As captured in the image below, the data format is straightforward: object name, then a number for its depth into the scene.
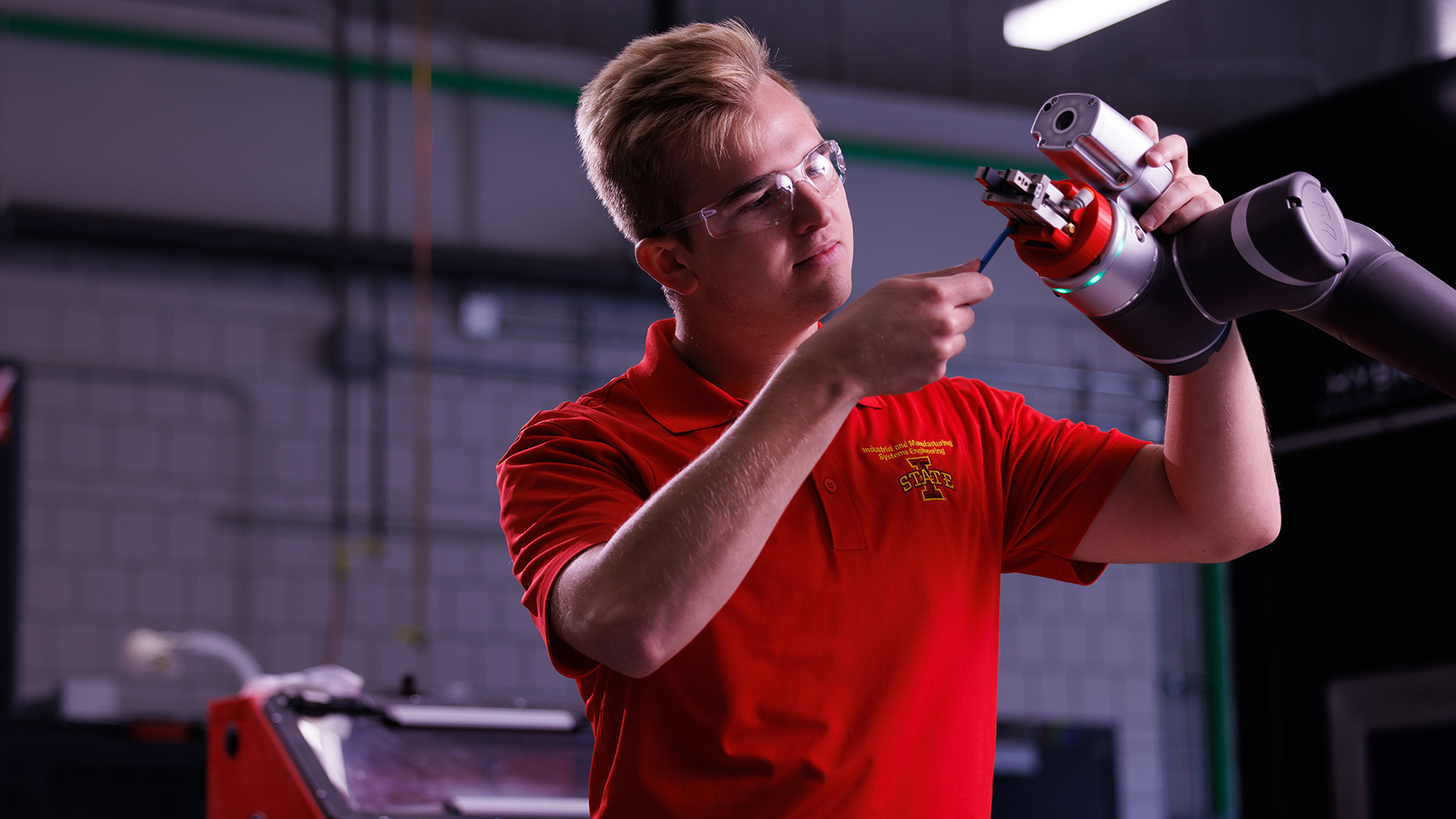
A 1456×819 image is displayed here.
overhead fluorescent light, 4.72
